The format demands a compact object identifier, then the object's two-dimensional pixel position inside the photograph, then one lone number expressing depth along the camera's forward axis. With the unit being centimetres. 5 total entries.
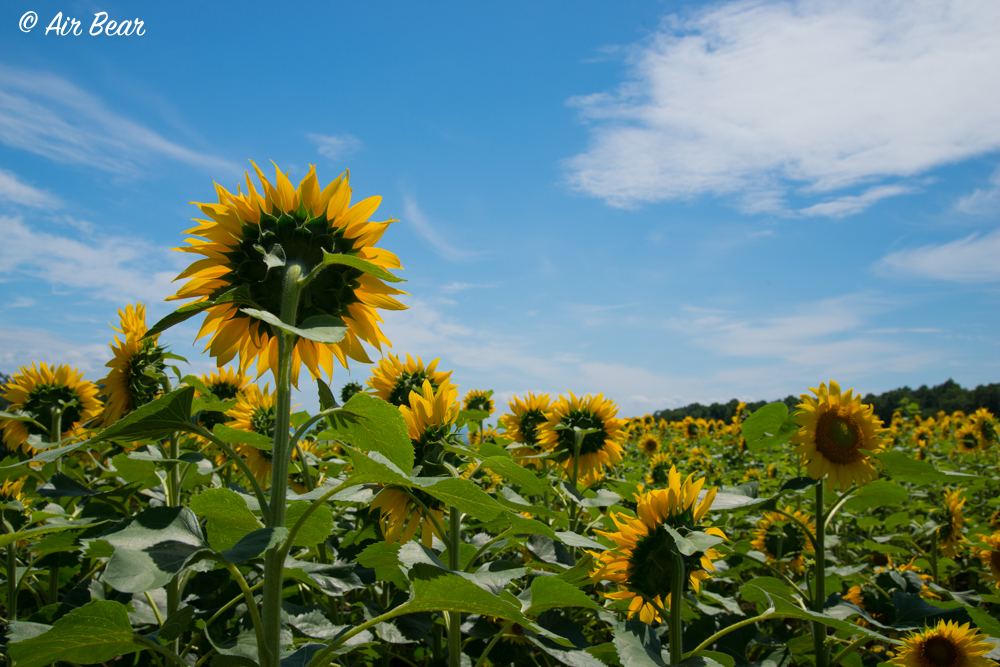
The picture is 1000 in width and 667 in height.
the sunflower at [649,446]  894
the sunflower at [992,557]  370
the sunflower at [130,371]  280
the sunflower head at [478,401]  554
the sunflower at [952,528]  405
